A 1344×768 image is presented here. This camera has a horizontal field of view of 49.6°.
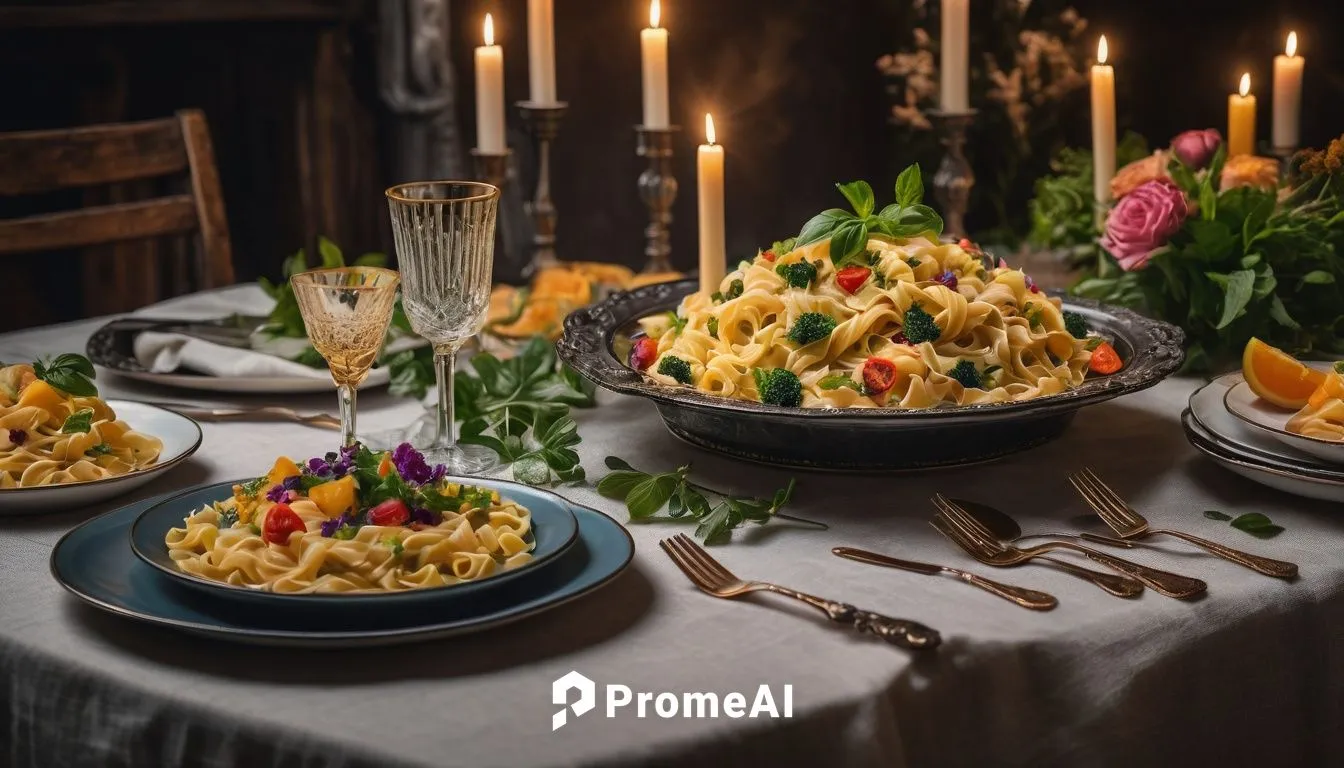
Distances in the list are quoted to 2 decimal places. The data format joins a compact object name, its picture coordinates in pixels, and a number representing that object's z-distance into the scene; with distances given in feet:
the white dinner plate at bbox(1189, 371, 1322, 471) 5.26
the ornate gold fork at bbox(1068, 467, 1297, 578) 4.56
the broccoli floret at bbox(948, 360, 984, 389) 5.40
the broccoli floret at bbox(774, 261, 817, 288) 5.79
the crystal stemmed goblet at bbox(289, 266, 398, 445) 5.20
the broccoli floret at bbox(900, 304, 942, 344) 5.47
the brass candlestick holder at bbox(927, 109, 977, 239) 8.77
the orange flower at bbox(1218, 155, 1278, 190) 7.30
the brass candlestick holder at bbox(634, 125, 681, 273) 8.89
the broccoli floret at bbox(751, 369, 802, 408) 5.31
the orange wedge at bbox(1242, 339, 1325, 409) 5.57
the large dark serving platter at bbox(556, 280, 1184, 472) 5.04
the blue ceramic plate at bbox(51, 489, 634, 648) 3.92
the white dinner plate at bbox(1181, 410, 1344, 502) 4.99
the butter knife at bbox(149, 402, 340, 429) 6.40
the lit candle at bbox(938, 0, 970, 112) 8.70
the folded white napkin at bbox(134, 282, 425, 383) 6.71
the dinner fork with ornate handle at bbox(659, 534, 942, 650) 3.97
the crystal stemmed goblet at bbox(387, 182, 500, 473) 5.54
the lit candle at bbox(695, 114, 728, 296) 6.81
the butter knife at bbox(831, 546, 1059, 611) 4.27
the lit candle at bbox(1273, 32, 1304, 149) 8.52
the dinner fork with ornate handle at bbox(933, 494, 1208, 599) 4.38
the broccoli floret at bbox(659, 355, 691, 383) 5.74
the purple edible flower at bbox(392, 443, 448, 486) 4.53
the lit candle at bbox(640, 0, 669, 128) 8.63
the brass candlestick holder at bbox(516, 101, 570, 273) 8.71
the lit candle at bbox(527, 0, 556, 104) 8.81
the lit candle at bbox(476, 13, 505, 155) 8.52
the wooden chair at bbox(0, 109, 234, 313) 9.09
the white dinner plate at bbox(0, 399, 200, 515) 5.12
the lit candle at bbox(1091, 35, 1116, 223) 8.02
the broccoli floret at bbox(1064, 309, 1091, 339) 6.06
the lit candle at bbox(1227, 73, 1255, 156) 8.32
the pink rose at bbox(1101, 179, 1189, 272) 7.00
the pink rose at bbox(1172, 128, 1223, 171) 7.81
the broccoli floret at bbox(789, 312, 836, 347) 5.49
